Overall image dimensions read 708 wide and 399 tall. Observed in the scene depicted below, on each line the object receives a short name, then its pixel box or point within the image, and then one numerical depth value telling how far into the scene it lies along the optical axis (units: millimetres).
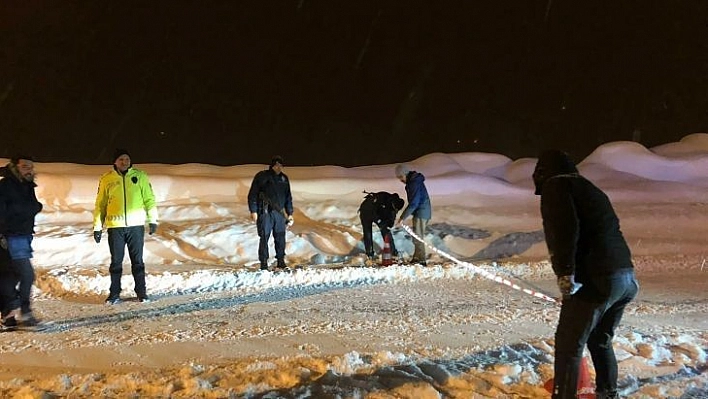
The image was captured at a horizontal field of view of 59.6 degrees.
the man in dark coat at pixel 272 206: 9414
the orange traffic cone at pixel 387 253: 10280
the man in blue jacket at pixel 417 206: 10031
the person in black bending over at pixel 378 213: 10844
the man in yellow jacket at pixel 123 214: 7152
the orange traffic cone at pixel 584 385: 3678
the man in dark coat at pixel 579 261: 3340
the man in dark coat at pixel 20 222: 5953
